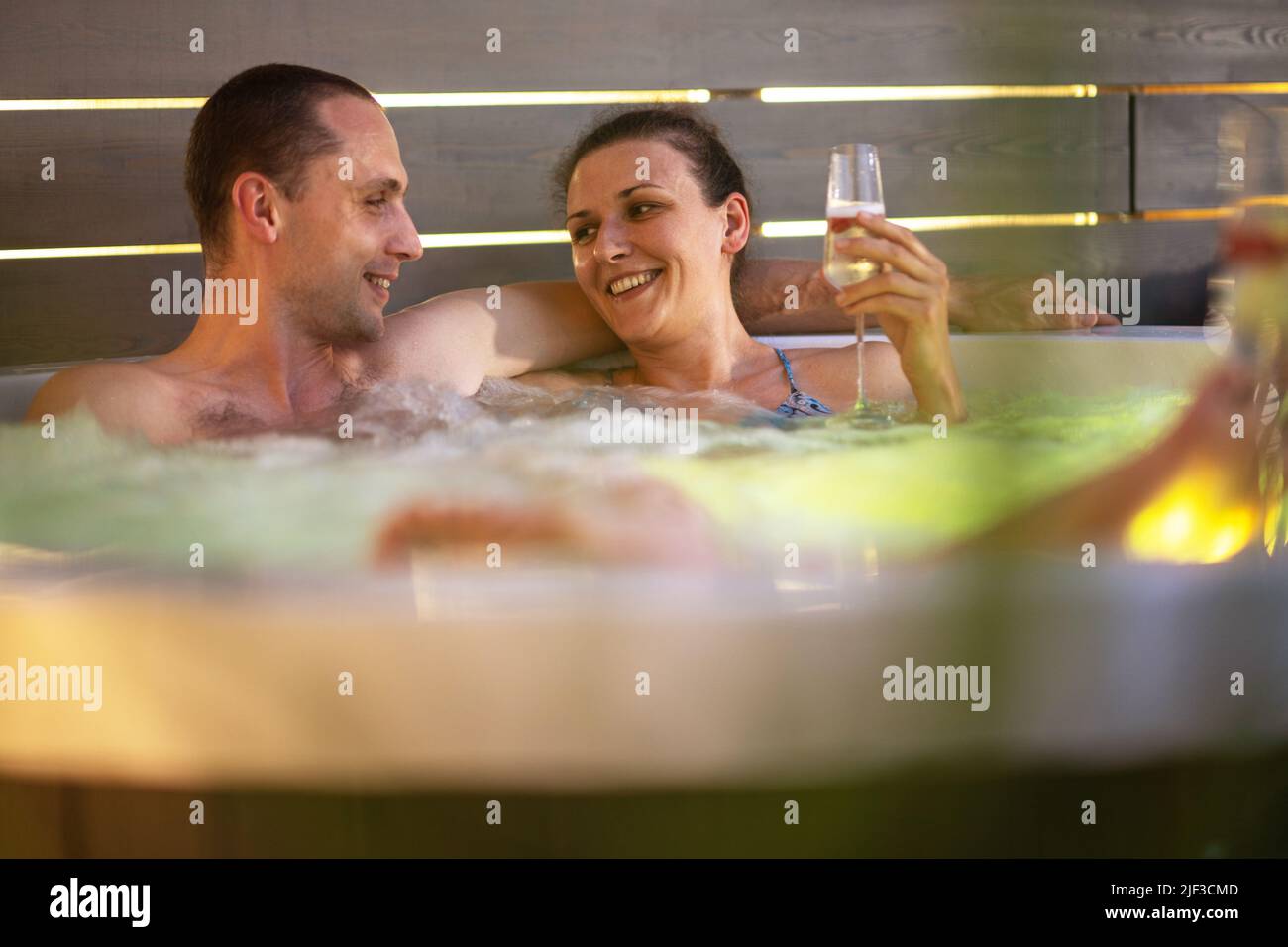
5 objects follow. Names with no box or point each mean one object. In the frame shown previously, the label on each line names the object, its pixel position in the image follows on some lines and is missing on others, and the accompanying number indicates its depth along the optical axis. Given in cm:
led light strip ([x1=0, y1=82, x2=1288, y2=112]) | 207
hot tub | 79
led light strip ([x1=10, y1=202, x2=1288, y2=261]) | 210
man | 154
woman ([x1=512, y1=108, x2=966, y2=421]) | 171
